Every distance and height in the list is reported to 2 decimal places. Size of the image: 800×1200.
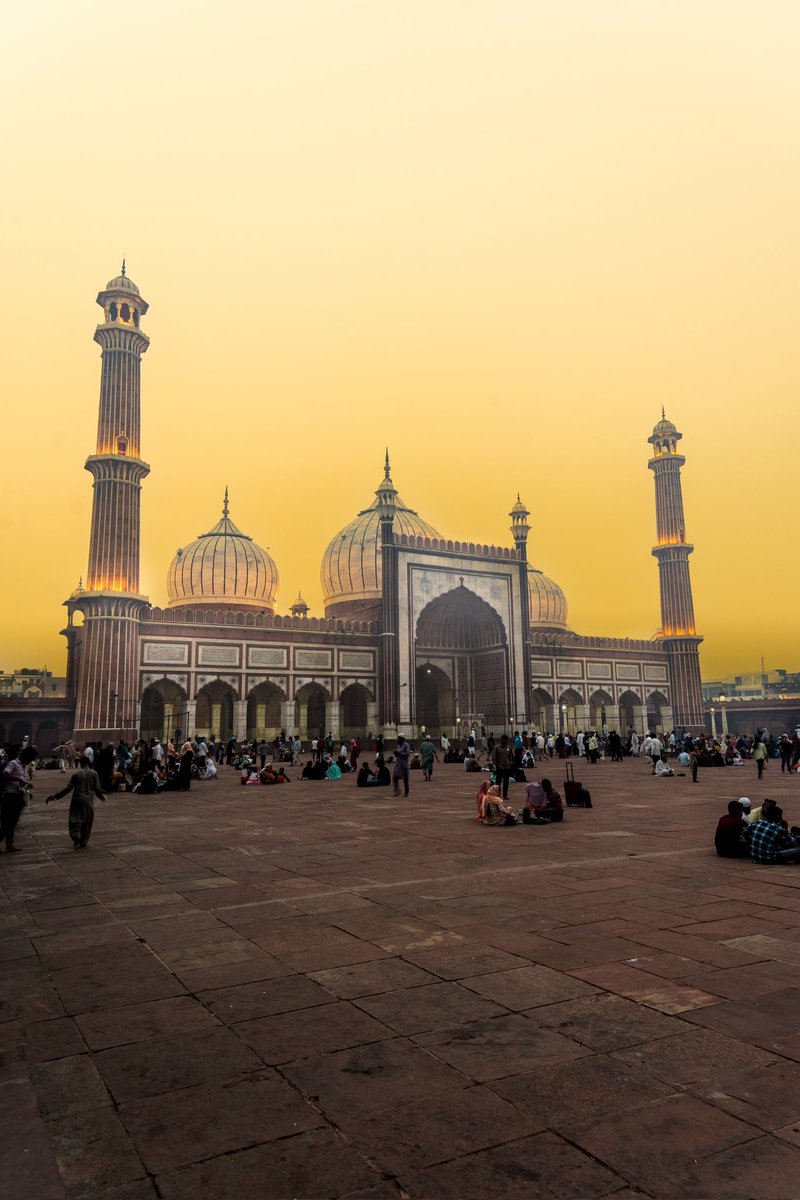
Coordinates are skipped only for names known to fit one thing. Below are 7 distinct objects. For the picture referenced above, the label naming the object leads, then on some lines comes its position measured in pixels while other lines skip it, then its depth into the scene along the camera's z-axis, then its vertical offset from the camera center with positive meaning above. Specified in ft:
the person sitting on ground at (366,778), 56.70 -3.43
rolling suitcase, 40.81 -3.45
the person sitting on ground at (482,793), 35.19 -2.85
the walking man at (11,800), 28.60 -2.27
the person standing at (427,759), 62.79 -2.38
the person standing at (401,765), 48.65 -2.17
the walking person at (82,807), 30.07 -2.66
